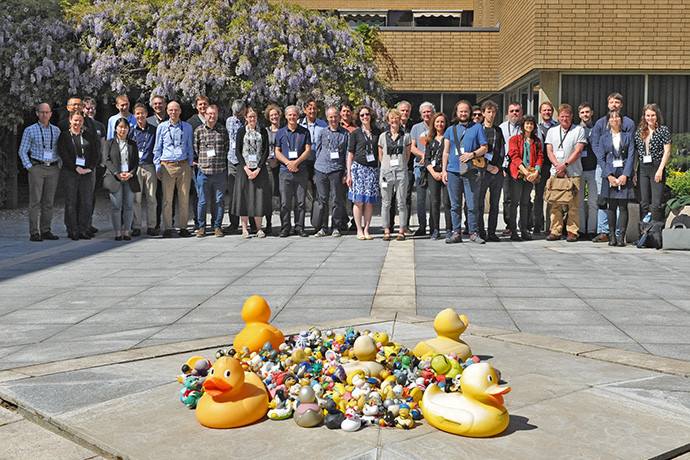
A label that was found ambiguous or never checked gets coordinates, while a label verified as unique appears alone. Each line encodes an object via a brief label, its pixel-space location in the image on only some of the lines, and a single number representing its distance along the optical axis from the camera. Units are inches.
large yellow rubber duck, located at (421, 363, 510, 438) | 148.5
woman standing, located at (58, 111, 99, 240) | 486.6
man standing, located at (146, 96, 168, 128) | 521.7
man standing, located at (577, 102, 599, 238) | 488.1
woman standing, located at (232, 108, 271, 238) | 502.9
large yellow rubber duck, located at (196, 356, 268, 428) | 154.9
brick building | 684.7
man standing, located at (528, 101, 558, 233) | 499.2
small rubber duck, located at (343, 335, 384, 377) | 175.5
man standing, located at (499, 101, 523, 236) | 494.9
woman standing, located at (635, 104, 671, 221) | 449.4
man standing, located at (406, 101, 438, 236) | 508.4
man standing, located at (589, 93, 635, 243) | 460.4
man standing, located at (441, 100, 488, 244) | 469.4
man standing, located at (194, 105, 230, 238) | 507.5
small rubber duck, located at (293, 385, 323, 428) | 153.6
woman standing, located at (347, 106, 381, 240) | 490.3
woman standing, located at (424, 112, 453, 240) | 491.5
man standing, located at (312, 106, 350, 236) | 502.3
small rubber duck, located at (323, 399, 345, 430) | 152.9
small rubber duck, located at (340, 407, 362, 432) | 151.9
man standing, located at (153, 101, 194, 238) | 504.7
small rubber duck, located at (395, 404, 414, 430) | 153.2
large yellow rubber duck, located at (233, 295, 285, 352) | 197.0
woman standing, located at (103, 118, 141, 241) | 489.7
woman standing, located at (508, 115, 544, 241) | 488.1
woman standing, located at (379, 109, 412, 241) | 487.2
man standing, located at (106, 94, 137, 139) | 504.4
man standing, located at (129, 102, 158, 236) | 506.0
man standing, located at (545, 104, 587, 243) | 481.7
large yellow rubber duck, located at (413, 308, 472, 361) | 191.9
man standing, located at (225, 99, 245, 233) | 510.3
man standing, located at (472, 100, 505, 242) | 479.8
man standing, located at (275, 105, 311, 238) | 507.5
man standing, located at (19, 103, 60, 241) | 483.2
